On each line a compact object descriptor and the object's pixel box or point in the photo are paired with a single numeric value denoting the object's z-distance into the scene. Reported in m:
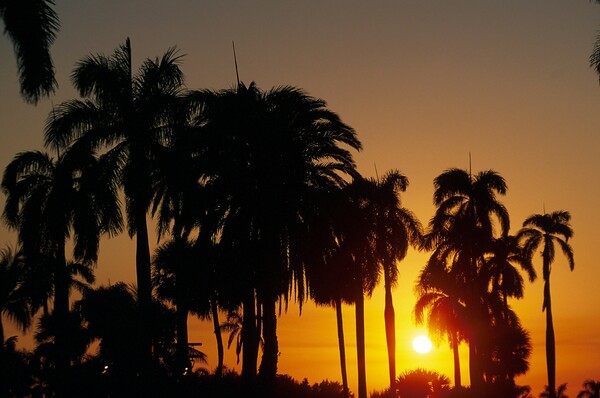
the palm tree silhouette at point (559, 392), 86.36
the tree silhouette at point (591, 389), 91.56
